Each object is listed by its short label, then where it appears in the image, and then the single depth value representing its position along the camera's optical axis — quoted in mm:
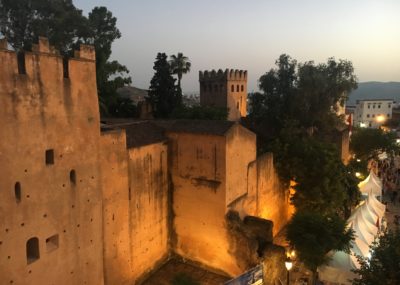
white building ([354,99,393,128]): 75438
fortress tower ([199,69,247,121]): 42094
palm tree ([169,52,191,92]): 37219
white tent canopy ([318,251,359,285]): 15625
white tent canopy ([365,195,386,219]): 22653
